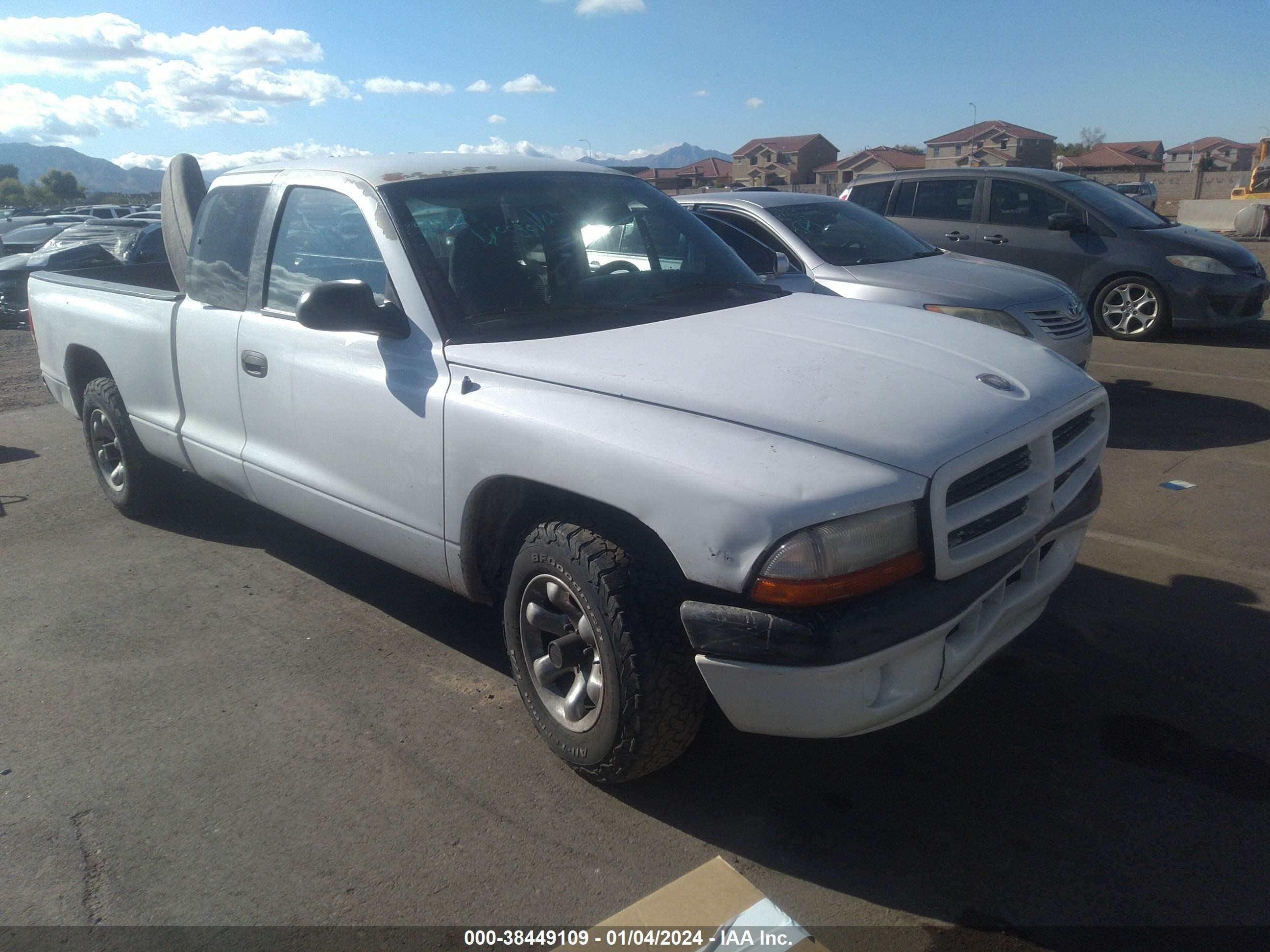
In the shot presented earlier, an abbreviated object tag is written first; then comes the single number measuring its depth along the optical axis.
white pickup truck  2.32
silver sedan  6.23
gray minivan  9.13
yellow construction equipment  25.38
